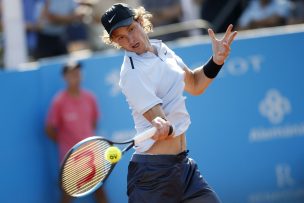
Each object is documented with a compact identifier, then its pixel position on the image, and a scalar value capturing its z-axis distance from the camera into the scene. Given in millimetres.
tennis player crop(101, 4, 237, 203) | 9977
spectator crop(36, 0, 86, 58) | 20422
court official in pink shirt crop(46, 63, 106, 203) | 17781
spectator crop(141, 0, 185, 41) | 21172
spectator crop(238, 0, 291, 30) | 20875
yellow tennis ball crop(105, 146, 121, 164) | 10047
